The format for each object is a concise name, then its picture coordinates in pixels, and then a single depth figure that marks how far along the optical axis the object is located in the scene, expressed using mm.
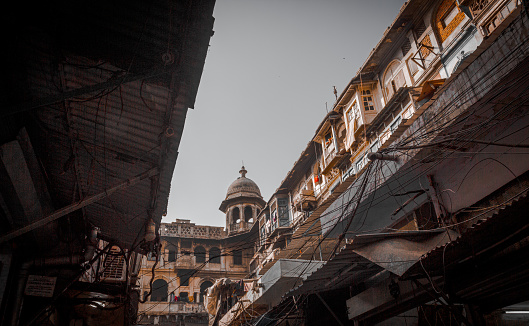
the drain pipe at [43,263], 7125
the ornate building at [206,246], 37750
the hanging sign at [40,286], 7277
